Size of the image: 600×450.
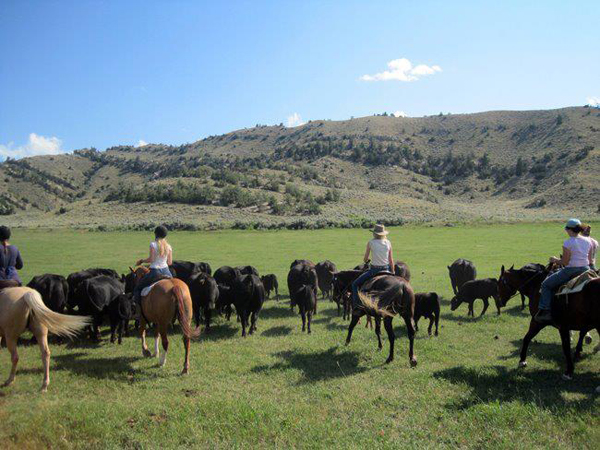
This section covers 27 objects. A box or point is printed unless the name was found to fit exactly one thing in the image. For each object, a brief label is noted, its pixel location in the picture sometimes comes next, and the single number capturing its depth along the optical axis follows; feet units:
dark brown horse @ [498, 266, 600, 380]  22.84
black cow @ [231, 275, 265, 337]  35.37
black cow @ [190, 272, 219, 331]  36.73
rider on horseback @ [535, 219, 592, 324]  24.50
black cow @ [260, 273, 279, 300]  50.01
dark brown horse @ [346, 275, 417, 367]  26.63
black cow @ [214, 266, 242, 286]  46.68
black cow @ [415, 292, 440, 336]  33.81
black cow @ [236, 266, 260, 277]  46.09
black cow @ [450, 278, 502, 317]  40.52
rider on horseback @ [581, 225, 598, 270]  26.72
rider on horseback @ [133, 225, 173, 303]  28.55
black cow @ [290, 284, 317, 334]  35.99
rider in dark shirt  26.58
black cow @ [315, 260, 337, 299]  51.78
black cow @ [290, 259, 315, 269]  47.65
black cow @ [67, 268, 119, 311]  38.37
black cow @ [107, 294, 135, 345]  33.30
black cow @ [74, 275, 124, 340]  33.71
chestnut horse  26.78
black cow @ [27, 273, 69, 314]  36.11
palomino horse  23.58
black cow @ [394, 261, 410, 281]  45.16
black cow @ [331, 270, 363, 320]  33.56
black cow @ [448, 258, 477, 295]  50.44
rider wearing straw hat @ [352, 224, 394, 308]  29.32
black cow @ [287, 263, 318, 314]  42.57
